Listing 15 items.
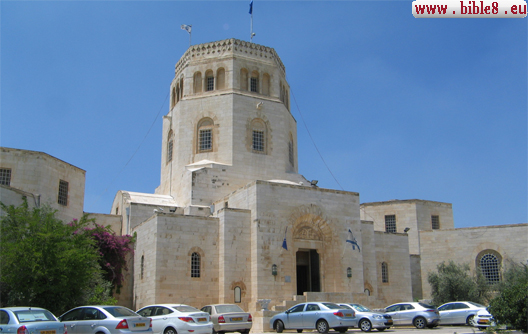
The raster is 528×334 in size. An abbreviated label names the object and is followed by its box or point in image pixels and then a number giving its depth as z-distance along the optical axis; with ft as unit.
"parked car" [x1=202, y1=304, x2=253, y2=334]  57.88
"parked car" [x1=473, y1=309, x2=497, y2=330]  60.58
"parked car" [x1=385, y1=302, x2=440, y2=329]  65.87
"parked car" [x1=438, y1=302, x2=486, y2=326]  68.30
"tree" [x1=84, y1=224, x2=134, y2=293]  81.94
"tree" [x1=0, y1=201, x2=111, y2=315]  58.23
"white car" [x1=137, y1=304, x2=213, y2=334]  50.21
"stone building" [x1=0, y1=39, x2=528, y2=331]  78.33
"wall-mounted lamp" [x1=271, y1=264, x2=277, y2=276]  78.97
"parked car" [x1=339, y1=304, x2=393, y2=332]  59.52
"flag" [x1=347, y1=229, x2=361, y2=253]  87.04
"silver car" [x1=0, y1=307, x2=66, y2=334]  37.91
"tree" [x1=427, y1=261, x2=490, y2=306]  98.43
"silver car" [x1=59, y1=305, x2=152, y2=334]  42.65
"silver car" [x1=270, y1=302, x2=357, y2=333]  56.24
